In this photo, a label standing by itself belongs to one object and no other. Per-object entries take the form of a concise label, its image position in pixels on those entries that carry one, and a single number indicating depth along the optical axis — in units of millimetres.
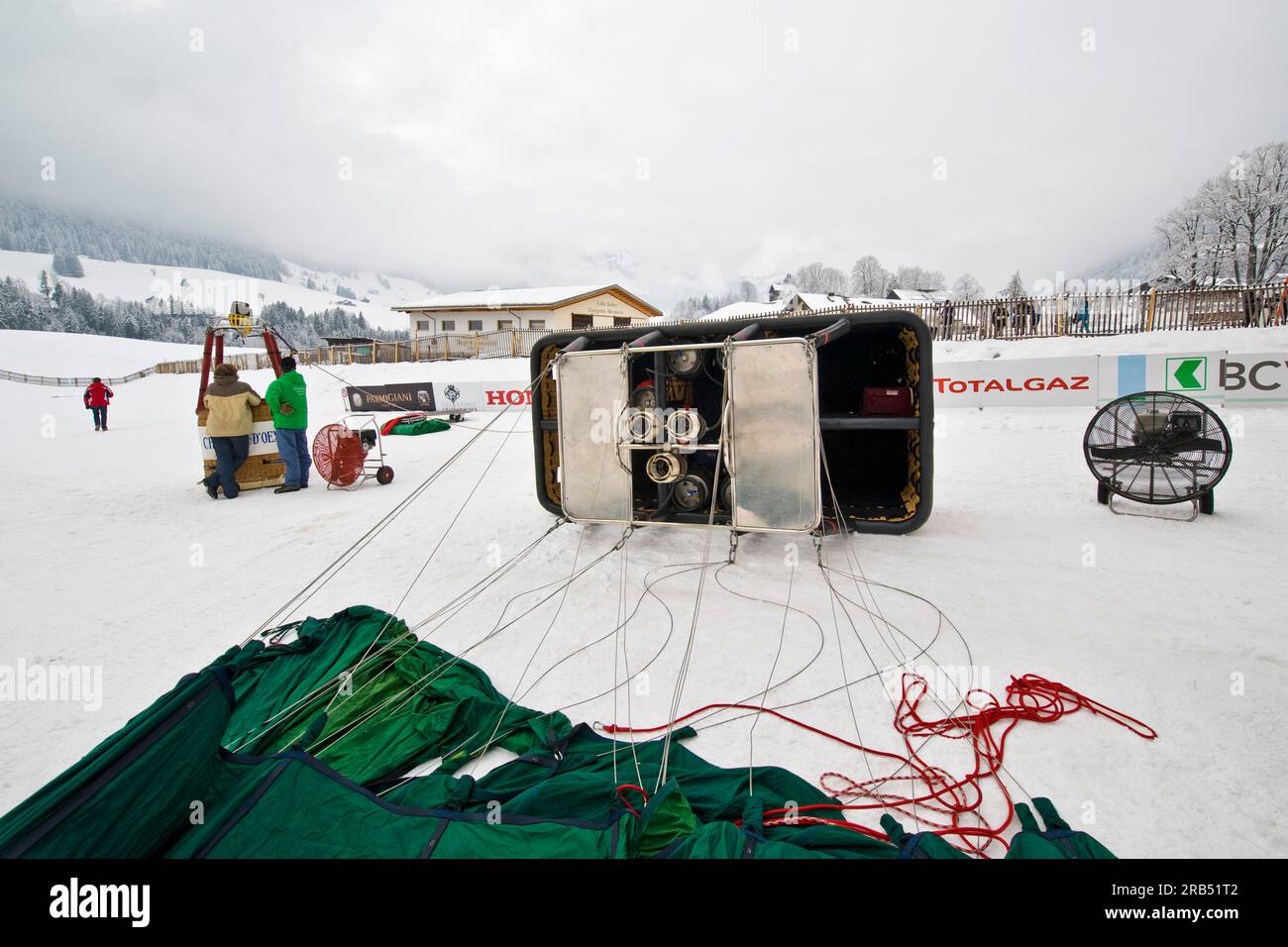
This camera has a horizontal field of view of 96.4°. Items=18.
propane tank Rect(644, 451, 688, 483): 4914
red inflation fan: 8531
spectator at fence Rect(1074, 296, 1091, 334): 19438
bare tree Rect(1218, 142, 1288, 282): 35531
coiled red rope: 2225
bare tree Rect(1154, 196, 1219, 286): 39875
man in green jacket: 8219
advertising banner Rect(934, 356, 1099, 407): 12602
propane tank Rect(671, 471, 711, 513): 5367
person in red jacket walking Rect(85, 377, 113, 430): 18234
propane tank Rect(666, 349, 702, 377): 5477
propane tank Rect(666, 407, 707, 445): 4777
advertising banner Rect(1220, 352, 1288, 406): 11219
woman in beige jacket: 8117
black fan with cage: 5473
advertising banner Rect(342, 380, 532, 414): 17672
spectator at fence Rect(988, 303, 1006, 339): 20438
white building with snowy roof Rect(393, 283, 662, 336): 35656
